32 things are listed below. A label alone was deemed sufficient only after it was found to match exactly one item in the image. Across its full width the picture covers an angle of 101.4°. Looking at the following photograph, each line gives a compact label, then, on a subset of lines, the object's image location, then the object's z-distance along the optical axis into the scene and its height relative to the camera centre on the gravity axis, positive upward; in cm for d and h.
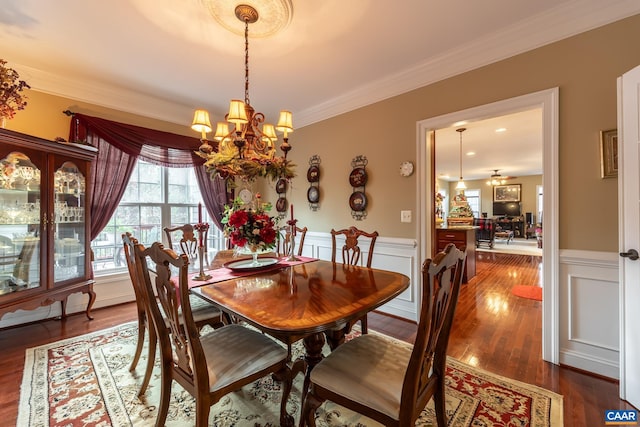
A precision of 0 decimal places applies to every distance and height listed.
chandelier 182 +54
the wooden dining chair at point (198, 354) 110 -71
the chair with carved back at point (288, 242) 275 -29
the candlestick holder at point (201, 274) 172 -40
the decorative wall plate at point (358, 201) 320 +17
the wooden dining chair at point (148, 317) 166 -73
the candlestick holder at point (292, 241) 211 -22
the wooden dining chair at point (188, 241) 259 -26
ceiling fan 970 +141
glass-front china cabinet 225 -4
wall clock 280 +50
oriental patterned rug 148 -115
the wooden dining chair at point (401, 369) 99 -72
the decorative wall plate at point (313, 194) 373 +30
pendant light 725 +82
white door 156 -9
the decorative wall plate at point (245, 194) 420 +34
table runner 166 -42
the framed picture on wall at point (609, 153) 178 +43
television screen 1046 +25
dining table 111 -43
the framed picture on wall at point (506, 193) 1050 +91
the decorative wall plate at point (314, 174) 371 +59
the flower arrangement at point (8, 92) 215 +103
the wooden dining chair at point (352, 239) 239 -22
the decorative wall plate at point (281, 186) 415 +46
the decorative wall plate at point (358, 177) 318 +47
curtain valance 293 +94
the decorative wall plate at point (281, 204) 421 +18
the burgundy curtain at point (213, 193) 387 +33
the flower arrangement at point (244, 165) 188 +37
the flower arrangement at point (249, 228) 177 -9
